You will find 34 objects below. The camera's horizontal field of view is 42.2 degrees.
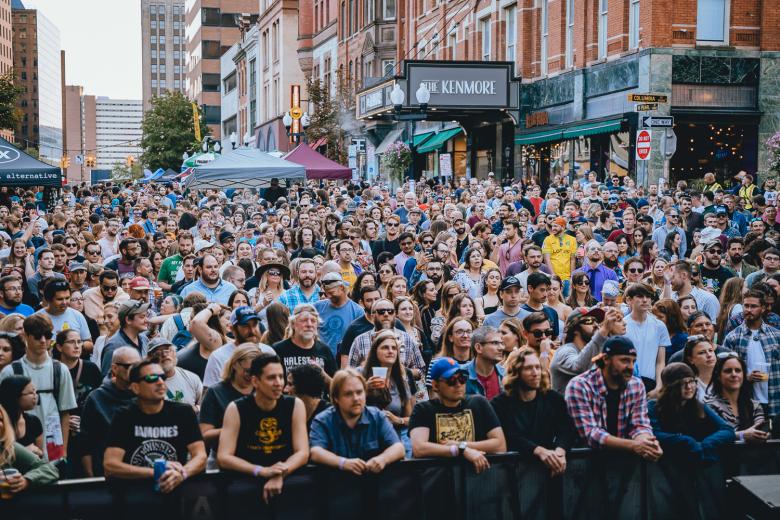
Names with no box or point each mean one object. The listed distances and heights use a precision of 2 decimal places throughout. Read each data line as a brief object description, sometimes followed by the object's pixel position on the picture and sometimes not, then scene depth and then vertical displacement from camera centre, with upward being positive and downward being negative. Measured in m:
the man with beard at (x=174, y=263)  13.23 -0.59
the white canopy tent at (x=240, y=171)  23.84 +1.15
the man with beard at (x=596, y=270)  12.01 -0.60
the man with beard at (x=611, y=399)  6.64 -1.18
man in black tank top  6.15 -1.28
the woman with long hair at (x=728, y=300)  9.94 -0.78
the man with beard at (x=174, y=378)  7.23 -1.18
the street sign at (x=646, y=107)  19.36 +2.19
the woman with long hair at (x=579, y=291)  10.78 -0.76
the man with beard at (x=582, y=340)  7.59 -0.93
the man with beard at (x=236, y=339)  7.73 -0.93
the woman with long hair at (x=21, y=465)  5.82 -1.46
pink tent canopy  26.72 +1.48
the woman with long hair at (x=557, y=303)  10.27 -0.85
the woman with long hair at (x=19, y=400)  6.43 -1.16
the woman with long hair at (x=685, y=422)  6.67 -1.36
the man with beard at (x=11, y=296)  9.98 -0.78
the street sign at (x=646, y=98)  19.16 +2.35
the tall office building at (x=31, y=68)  189.25 +28.44
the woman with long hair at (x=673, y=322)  9.16 -0.93
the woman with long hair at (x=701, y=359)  7.55 -1.04
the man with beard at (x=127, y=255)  13.37 -0.49
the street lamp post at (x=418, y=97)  23.36 +2.83
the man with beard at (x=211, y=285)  10.85 -0.72
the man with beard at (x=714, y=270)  12.09 -0.60
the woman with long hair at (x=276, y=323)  8.69 -0.90
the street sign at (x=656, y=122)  18.70 +1.84
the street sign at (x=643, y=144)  19.27 +1.46
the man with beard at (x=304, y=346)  8.02 -1.02
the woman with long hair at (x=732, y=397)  7.28 -1.28
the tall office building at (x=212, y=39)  120.69 +21.73
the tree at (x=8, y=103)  39.16 +4.50
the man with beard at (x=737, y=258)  12.72 -0.47
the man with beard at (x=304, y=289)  10.80 -0.77
